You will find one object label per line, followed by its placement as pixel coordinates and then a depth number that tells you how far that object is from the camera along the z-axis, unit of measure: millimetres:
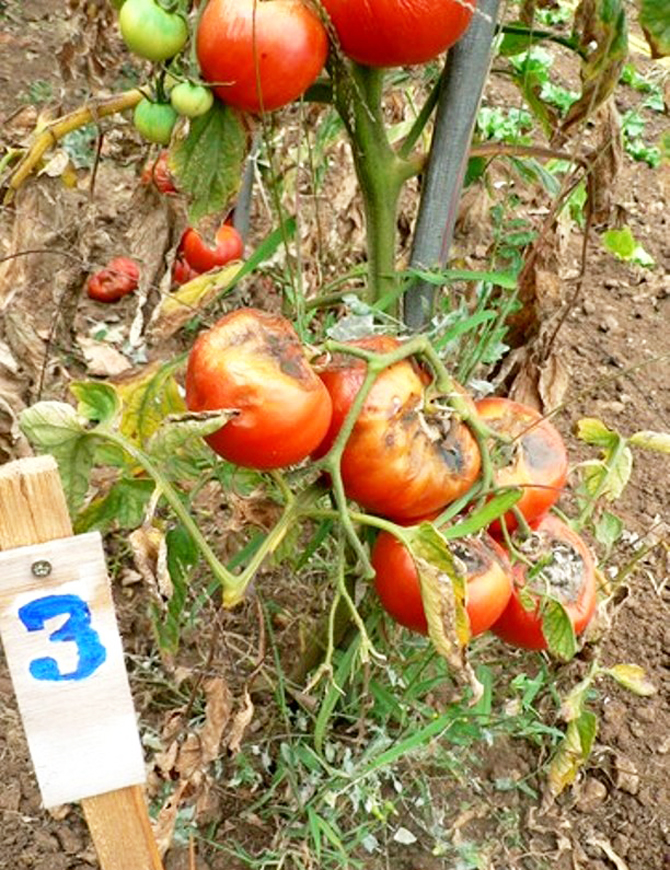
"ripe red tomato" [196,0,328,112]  832
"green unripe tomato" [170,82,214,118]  852
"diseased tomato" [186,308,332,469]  857
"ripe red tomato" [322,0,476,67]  838
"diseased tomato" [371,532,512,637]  967
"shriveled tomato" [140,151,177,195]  1104
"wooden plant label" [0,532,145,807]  795
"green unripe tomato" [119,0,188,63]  836
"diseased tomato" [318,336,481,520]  917
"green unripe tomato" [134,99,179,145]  912
